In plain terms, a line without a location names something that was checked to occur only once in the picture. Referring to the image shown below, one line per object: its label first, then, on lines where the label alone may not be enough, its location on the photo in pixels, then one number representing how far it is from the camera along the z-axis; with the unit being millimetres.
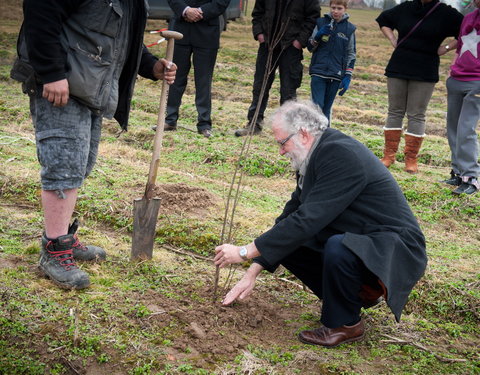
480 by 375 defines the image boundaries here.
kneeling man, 3037
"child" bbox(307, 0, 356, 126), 6926
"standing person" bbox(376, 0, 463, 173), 6344
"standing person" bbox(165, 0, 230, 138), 6965
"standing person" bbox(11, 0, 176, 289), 2957
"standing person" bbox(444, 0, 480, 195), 5965
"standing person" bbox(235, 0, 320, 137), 7160
